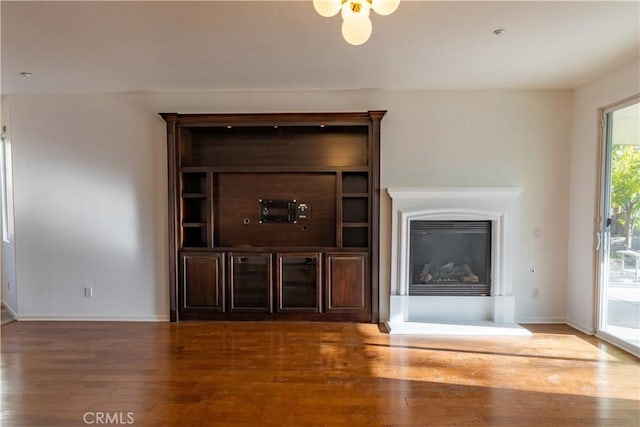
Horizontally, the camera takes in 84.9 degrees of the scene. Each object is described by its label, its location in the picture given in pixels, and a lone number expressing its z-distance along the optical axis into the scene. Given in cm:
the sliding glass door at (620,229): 320
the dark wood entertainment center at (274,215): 396
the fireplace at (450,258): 396
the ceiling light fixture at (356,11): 173
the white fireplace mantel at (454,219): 387
